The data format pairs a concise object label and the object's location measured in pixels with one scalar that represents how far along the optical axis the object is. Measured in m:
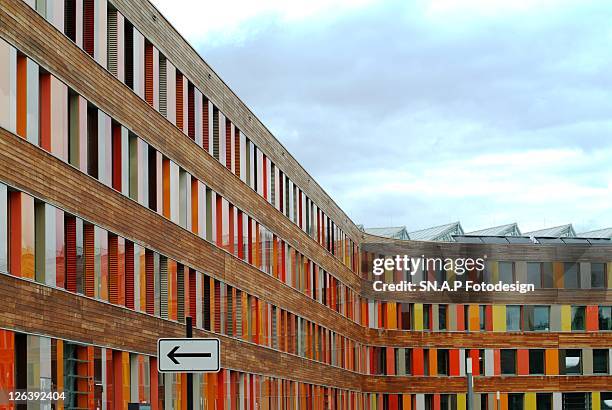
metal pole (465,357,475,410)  48.51
